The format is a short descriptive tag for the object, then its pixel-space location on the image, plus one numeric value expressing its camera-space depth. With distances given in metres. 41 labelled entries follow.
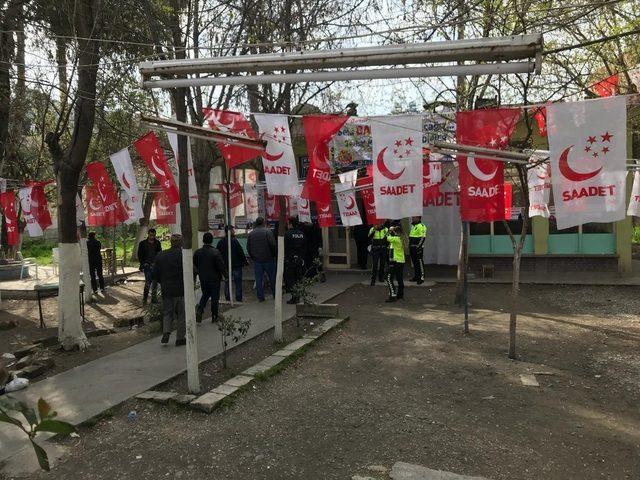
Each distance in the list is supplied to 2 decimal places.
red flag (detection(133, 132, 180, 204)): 7.34
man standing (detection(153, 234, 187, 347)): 7.86
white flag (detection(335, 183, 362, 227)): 12.30
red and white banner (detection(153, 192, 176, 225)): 13.65
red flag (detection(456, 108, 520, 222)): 6.42
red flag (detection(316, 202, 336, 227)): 11.64
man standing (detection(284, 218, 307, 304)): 11.18
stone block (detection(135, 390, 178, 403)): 5.59
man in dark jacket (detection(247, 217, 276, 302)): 11.06
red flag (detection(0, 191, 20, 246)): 14.16
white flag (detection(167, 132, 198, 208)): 5.97
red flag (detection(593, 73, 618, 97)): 7.83
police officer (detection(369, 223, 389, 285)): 12.98
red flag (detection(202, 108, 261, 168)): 7.29
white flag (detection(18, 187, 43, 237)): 12.68
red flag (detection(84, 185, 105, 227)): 12.09
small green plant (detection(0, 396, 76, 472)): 2.00
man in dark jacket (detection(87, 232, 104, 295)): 13.34
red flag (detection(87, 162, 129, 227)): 9.74
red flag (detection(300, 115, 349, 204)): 6.97
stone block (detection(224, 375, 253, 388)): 5.97
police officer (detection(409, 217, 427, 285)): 12.99
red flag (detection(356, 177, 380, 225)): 12.30
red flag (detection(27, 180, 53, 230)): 12.56
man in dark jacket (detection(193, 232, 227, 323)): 9.12
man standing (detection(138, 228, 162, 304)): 12.04
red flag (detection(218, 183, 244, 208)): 14.86
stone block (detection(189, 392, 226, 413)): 5.30
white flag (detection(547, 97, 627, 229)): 5.34
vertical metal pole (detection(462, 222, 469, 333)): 9.42
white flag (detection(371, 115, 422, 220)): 6.82
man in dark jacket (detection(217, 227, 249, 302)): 11.56
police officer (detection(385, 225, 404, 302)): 11.16
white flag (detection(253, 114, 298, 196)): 7.06
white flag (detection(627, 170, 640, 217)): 11.12
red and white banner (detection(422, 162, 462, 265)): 14.56
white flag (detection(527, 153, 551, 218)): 10.88
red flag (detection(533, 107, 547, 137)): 7.51
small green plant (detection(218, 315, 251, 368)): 6.59
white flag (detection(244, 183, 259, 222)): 15.30
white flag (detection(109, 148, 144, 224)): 8.59
